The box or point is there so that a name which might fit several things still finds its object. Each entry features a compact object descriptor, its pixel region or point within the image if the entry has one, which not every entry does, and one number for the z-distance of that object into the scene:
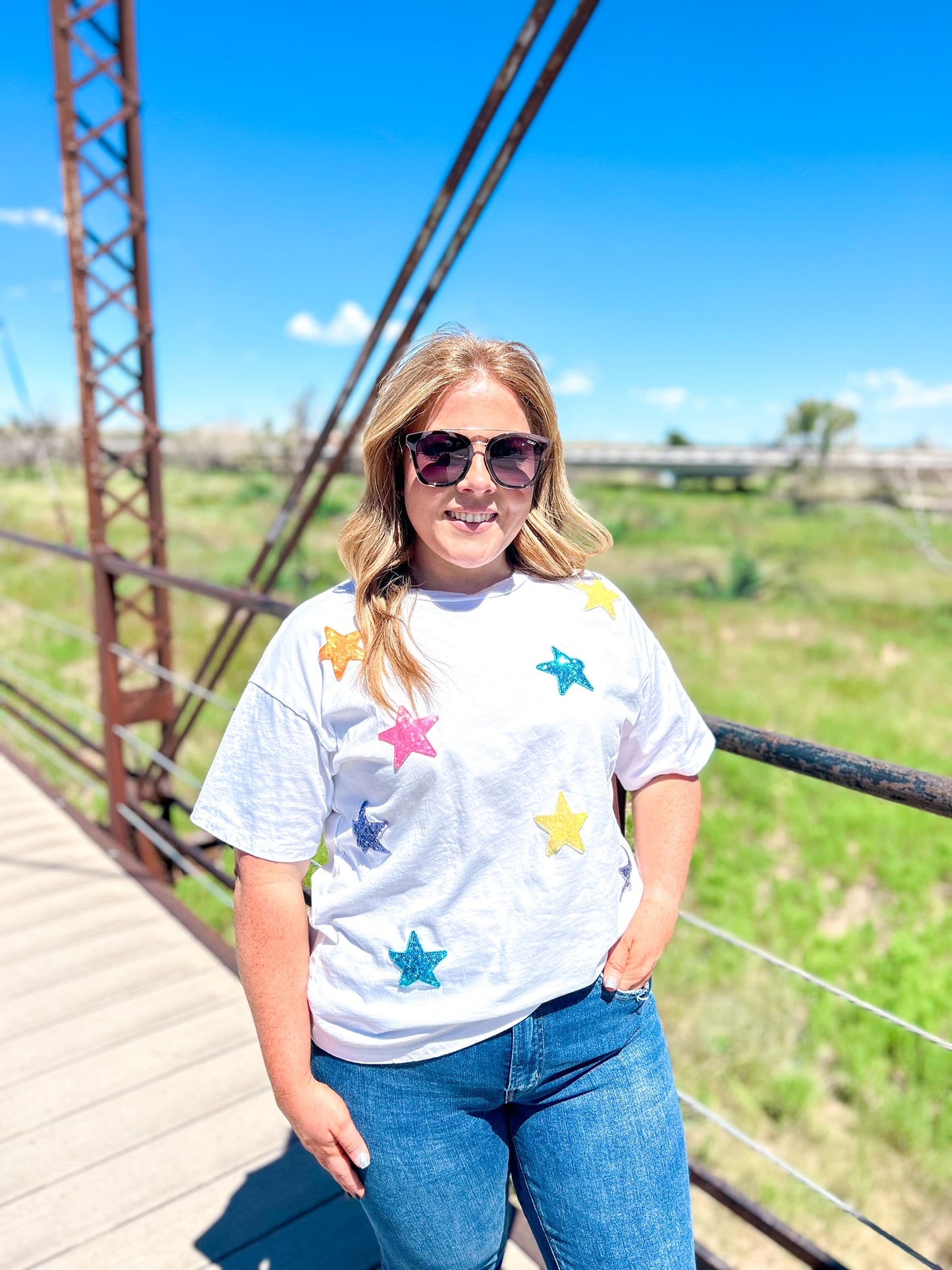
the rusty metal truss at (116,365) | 3.45
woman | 1.07
